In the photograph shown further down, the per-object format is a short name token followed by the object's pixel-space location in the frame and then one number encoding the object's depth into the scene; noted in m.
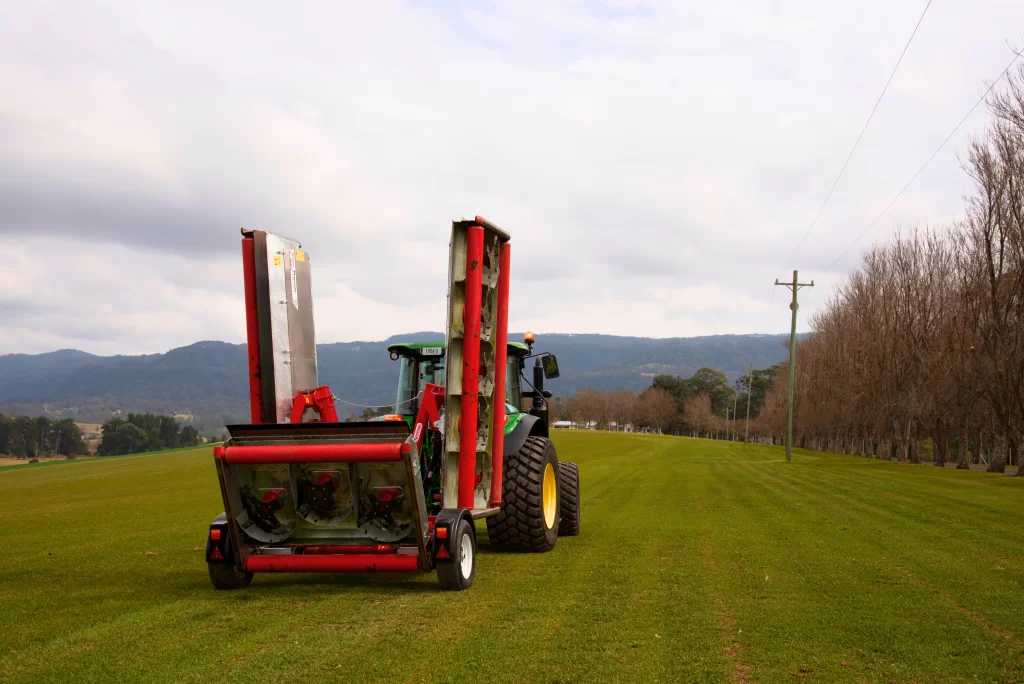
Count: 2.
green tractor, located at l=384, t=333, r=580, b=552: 10.37
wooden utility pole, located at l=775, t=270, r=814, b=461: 46.25
